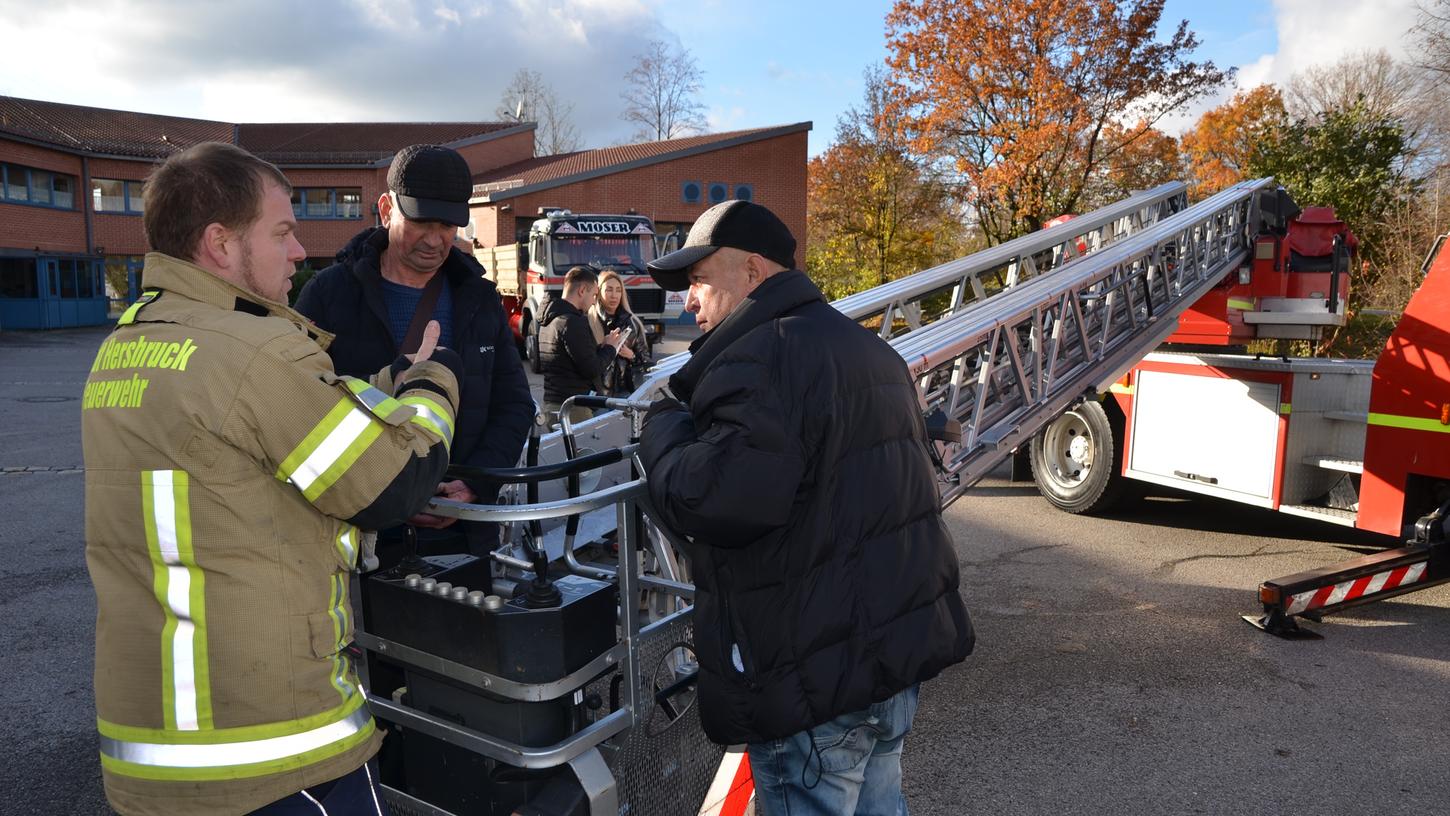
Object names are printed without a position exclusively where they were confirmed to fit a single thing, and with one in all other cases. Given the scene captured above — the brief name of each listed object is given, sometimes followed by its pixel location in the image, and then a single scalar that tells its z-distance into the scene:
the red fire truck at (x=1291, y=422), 5.40
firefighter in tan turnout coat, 1.56
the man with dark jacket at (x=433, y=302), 2.78
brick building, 28.39
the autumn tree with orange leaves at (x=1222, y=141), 32.03
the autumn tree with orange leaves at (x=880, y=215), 24.00
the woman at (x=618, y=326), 6.95
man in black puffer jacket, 1.90
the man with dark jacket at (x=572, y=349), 6.31
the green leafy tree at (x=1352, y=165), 16.58
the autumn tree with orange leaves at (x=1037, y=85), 19.09
